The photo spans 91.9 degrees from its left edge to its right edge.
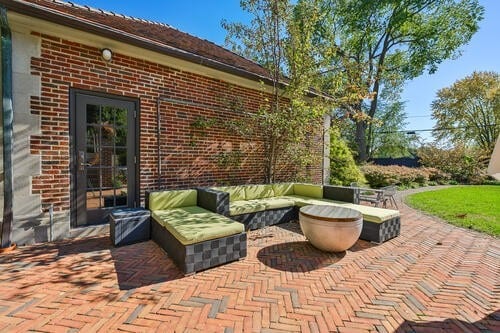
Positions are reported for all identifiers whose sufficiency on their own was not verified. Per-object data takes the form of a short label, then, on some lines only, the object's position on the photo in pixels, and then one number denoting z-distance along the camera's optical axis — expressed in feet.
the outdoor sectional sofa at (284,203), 13.65
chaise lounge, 9.64
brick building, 12.12
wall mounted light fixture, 13.75
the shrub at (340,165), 30.83
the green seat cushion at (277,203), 16.35
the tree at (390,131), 82.20
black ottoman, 12.30
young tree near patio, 18.48
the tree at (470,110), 68.95
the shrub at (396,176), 39.52
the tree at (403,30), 49.26
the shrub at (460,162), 48.55
